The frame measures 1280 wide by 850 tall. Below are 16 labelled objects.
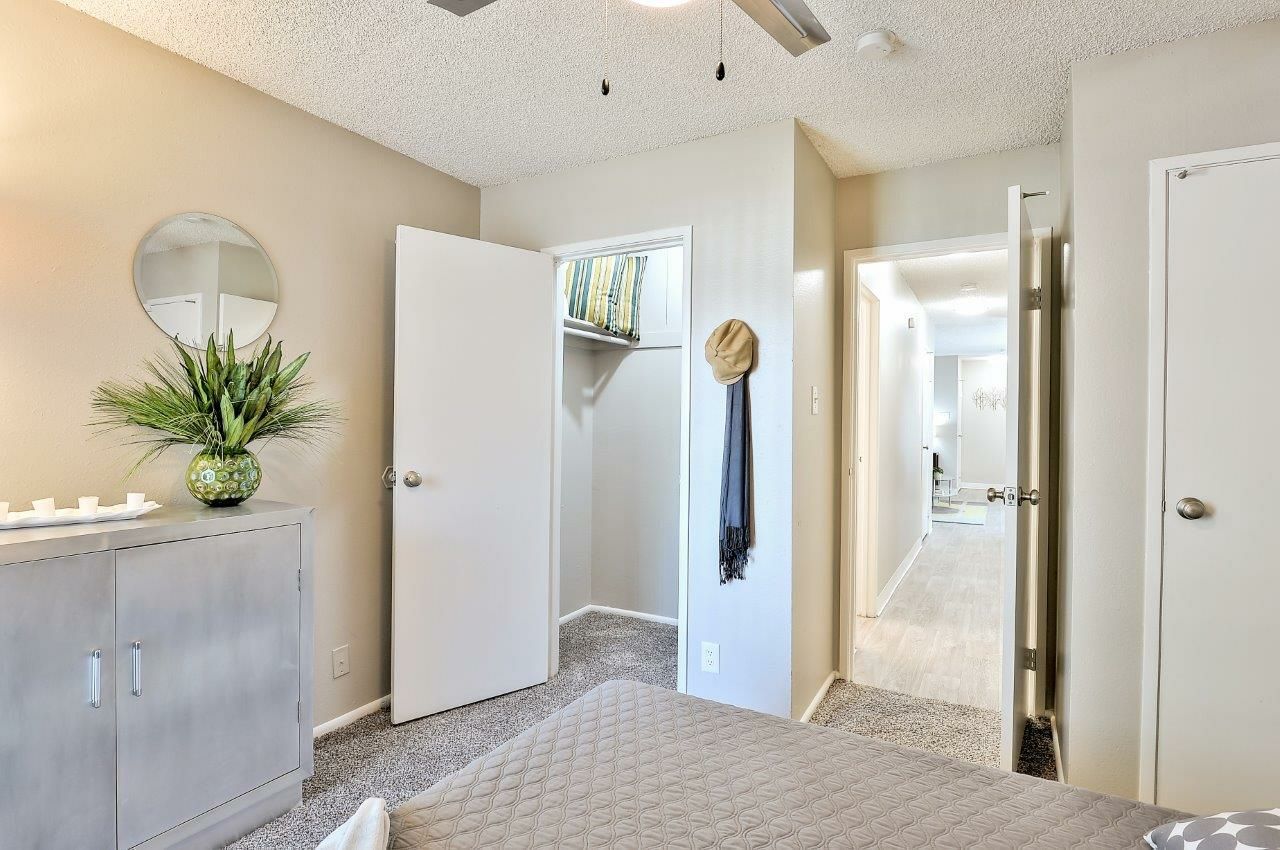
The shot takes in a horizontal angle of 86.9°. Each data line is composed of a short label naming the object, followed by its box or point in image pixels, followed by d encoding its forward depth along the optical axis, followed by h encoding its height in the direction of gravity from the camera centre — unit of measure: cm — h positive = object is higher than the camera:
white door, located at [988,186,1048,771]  218 -8
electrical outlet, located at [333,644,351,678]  270 -96
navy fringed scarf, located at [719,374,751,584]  264 -23
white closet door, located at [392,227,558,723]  276 -21
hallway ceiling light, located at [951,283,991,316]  570 +118
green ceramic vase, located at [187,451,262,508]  201 -17
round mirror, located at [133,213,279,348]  212 +47
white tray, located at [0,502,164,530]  160 -25
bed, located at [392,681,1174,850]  109 -66
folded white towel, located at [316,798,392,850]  97 -60
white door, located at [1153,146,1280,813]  185 -19
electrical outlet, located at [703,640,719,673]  278 -96
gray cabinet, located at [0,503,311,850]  151 -67
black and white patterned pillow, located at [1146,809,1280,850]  85 -54
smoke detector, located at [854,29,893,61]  201 +116
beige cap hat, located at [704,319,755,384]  267 +30
